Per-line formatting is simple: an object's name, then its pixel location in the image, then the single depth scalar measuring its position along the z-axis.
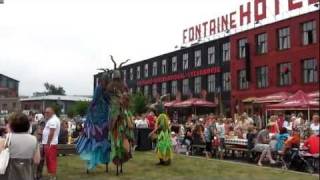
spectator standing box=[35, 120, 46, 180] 12.95
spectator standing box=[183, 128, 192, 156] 23.47
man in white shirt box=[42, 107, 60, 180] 12.42
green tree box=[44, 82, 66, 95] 175.65
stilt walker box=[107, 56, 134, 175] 14.45
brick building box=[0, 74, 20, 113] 83.56
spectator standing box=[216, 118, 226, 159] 21.02
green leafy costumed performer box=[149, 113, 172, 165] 16.88
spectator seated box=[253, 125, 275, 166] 13.50
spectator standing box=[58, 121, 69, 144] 20.26
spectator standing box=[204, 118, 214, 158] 21.70
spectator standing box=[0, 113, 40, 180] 7.22
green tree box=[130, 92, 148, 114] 46.59
